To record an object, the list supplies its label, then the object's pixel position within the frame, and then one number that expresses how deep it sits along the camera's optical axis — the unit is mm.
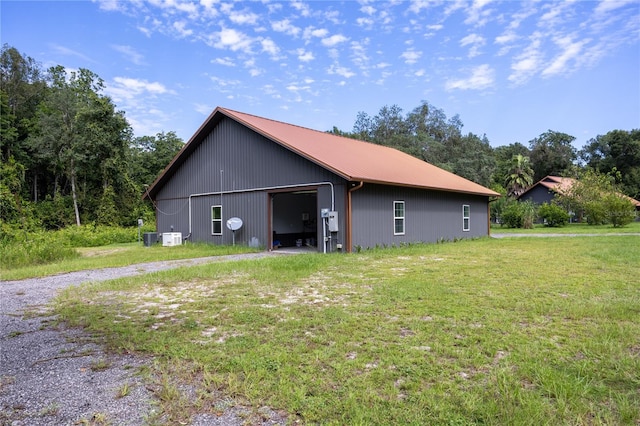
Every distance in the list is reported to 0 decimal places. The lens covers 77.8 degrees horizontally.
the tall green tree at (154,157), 32438
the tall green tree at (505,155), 47406
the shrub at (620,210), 25312
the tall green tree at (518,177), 43312
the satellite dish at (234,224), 14391
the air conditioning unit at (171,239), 16047
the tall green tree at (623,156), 42822
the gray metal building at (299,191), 12492
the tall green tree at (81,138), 25875
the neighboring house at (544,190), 37475
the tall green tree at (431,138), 37312
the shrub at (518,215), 29072
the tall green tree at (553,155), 50469
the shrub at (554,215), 29219
